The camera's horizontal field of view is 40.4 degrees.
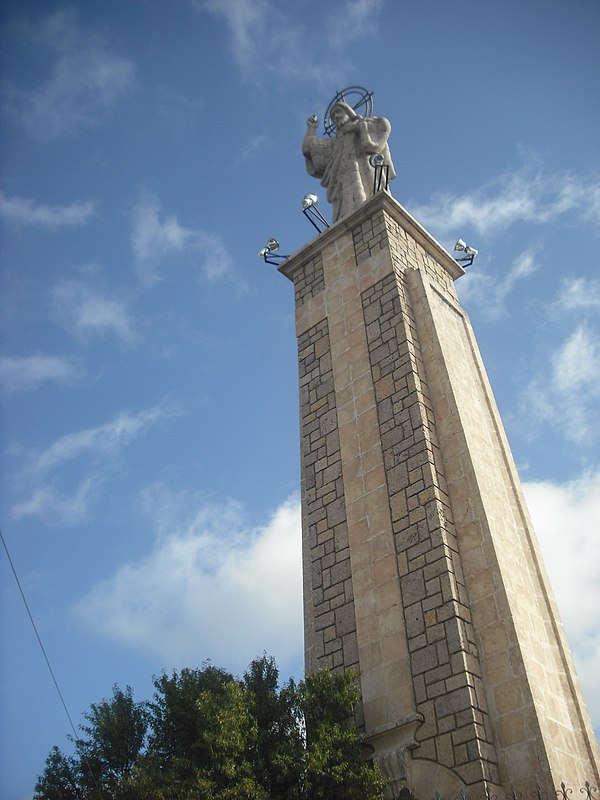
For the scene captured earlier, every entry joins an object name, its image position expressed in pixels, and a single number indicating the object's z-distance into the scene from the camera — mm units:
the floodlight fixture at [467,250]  15273
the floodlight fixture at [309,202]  14760
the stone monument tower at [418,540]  8281
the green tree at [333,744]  7598
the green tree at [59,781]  8625
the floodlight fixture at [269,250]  15195
